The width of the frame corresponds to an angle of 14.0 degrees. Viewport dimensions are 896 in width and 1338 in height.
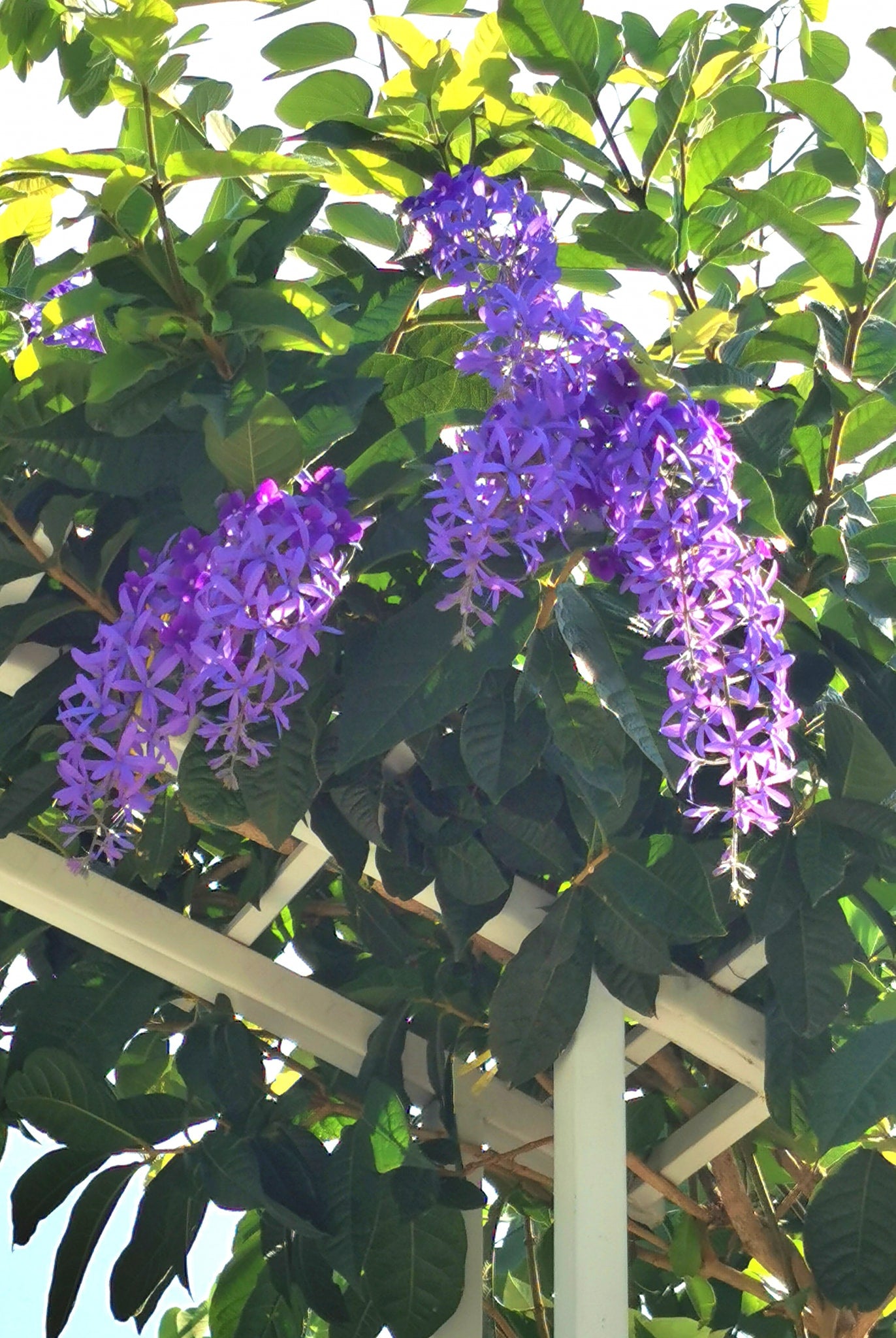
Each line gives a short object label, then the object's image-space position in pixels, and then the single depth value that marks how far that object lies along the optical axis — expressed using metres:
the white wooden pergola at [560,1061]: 2.13
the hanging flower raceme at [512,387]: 1.87
